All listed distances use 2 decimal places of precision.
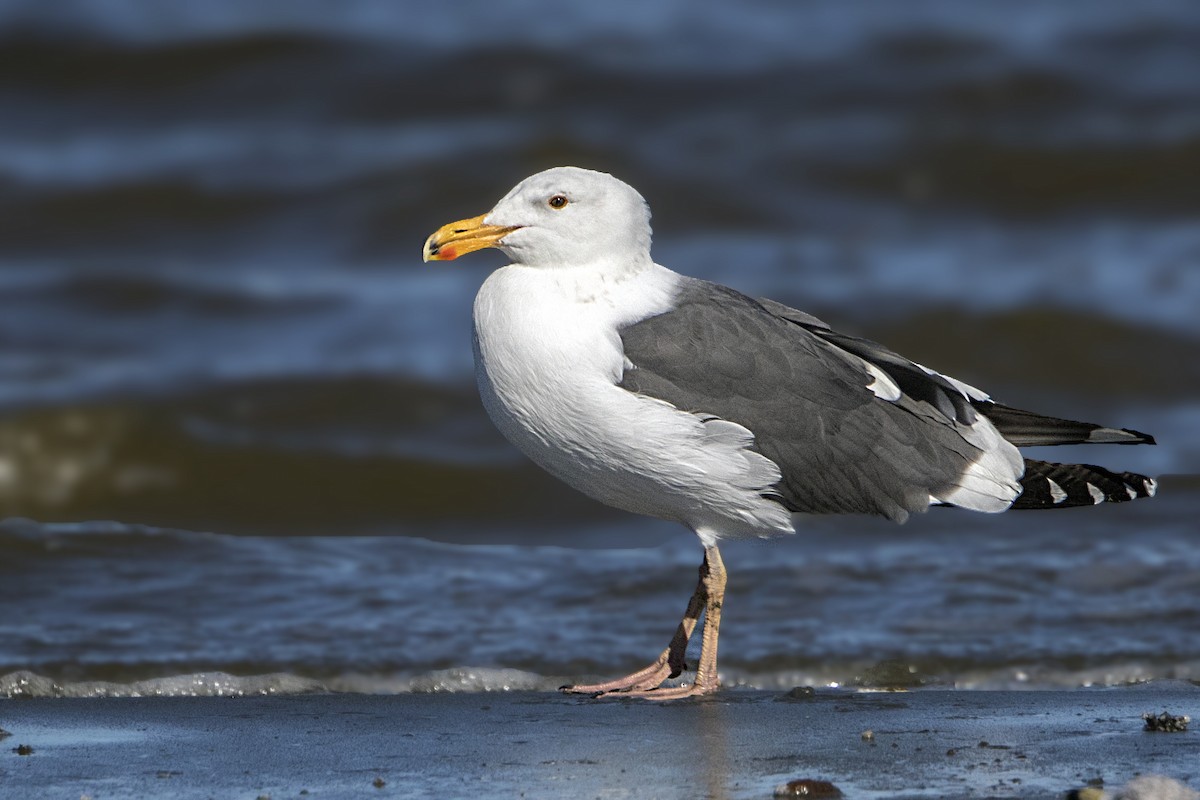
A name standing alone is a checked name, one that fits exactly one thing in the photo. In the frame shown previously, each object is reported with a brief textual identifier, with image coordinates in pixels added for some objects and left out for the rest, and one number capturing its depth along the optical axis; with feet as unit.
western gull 31.22
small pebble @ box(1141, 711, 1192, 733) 27.86
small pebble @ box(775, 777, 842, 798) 23.53
